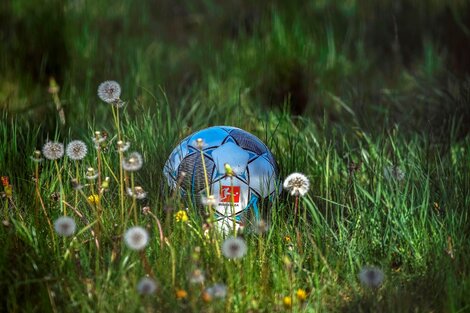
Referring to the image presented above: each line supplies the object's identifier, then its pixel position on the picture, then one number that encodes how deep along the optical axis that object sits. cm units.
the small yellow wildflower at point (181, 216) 453
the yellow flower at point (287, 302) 393
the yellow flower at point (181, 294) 380
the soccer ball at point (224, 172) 500
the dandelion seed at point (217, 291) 364
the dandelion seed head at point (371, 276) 395
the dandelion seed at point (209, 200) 409
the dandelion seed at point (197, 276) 371
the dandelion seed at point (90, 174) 439
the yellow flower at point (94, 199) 452
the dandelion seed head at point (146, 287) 362
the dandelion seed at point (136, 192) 416
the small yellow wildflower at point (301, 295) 388
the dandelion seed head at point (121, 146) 428
